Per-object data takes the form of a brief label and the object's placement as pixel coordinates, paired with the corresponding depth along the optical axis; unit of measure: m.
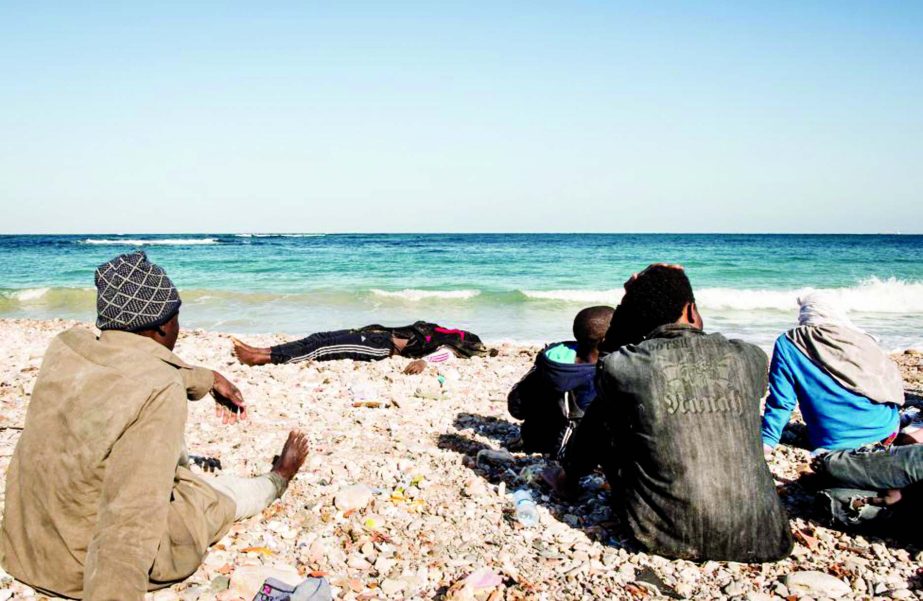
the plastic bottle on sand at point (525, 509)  3.53
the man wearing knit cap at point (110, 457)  2.16
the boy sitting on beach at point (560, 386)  4.16
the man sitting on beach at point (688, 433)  2.94
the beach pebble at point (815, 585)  2.89
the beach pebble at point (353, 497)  3.66
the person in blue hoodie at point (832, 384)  4.38
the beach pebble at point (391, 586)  2.90
